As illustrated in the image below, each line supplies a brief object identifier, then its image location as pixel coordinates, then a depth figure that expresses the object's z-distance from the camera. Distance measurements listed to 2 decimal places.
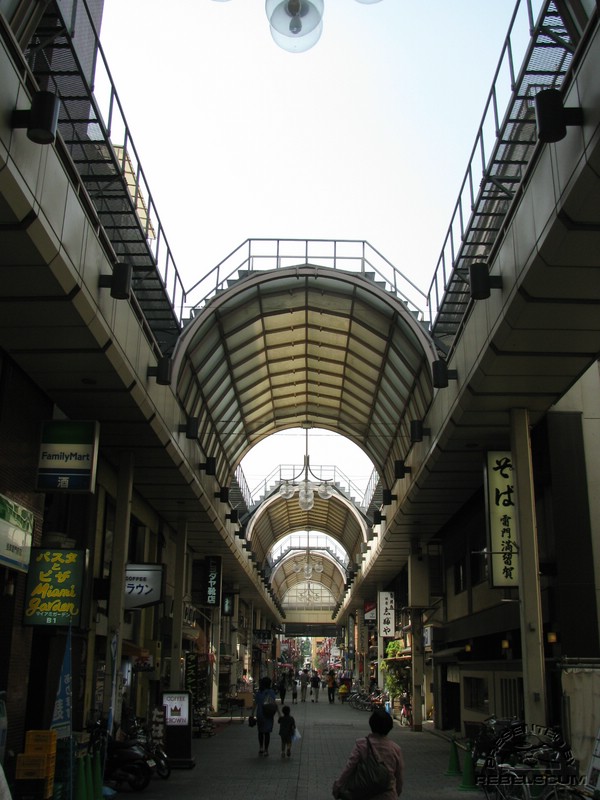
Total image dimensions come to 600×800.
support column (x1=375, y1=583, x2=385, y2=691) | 38.36
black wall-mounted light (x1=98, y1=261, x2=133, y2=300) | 12.02
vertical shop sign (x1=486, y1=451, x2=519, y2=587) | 16.05
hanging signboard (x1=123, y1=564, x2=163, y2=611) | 19.23
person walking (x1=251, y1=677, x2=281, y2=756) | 19.19
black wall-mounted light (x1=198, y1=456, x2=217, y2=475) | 23.52
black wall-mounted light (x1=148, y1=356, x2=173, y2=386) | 16.03
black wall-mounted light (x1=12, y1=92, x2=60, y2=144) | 8.16
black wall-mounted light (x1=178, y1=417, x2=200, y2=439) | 20.20
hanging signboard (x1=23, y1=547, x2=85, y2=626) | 13.64
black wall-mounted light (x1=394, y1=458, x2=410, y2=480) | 22.81
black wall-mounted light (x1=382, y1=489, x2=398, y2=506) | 26.12
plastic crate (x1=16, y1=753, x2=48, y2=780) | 9.98
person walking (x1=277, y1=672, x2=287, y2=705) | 39.66
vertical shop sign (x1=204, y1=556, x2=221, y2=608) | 31.97
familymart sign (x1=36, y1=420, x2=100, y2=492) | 13.86
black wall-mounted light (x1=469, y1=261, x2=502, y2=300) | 11.88
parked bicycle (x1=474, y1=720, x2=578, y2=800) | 10.56
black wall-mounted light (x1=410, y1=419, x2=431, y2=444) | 19.78
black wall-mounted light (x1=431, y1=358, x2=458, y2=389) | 16.27
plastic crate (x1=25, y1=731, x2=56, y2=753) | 10.09
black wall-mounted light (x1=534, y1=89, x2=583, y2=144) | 8.41
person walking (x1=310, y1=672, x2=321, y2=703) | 52.28
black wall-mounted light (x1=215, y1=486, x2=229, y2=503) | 27.05
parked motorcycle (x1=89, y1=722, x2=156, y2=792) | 13.90
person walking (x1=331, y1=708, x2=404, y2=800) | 6.32
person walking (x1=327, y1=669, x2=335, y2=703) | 50.25
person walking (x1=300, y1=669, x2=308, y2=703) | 51.94
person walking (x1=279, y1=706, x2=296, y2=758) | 18.92
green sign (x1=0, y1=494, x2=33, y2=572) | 12.24
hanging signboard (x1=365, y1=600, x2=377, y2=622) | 42.62
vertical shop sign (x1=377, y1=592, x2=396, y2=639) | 37.44
